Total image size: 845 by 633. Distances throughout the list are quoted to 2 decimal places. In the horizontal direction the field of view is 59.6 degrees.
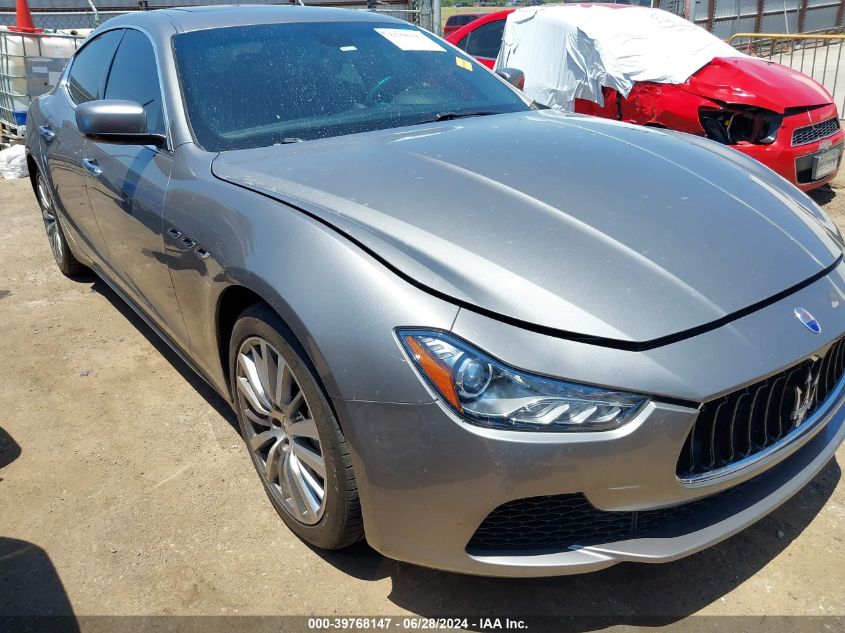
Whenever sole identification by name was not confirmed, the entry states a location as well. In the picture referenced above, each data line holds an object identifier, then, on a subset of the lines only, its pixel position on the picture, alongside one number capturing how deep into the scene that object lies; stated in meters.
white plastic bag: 7.62
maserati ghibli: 1.65
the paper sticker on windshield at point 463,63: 3.39
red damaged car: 5.36
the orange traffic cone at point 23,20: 8.10
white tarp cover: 6.07
